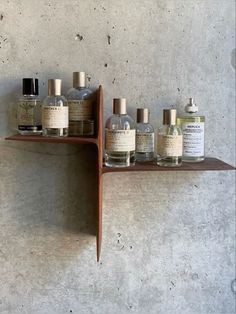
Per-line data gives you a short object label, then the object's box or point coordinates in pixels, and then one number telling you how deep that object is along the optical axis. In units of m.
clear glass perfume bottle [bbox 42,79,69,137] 0.68
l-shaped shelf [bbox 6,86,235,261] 0.67
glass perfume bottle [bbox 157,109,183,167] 0.70
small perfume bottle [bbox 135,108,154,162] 0.73
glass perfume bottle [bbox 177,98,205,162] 0.74
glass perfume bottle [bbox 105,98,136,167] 0.68
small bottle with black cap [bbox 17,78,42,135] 0.73
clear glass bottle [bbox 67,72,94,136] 0.73
